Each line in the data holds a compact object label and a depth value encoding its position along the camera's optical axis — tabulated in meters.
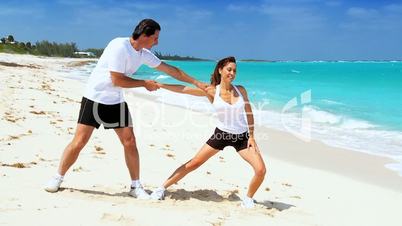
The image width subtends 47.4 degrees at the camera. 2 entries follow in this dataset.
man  4.78
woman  5.09
